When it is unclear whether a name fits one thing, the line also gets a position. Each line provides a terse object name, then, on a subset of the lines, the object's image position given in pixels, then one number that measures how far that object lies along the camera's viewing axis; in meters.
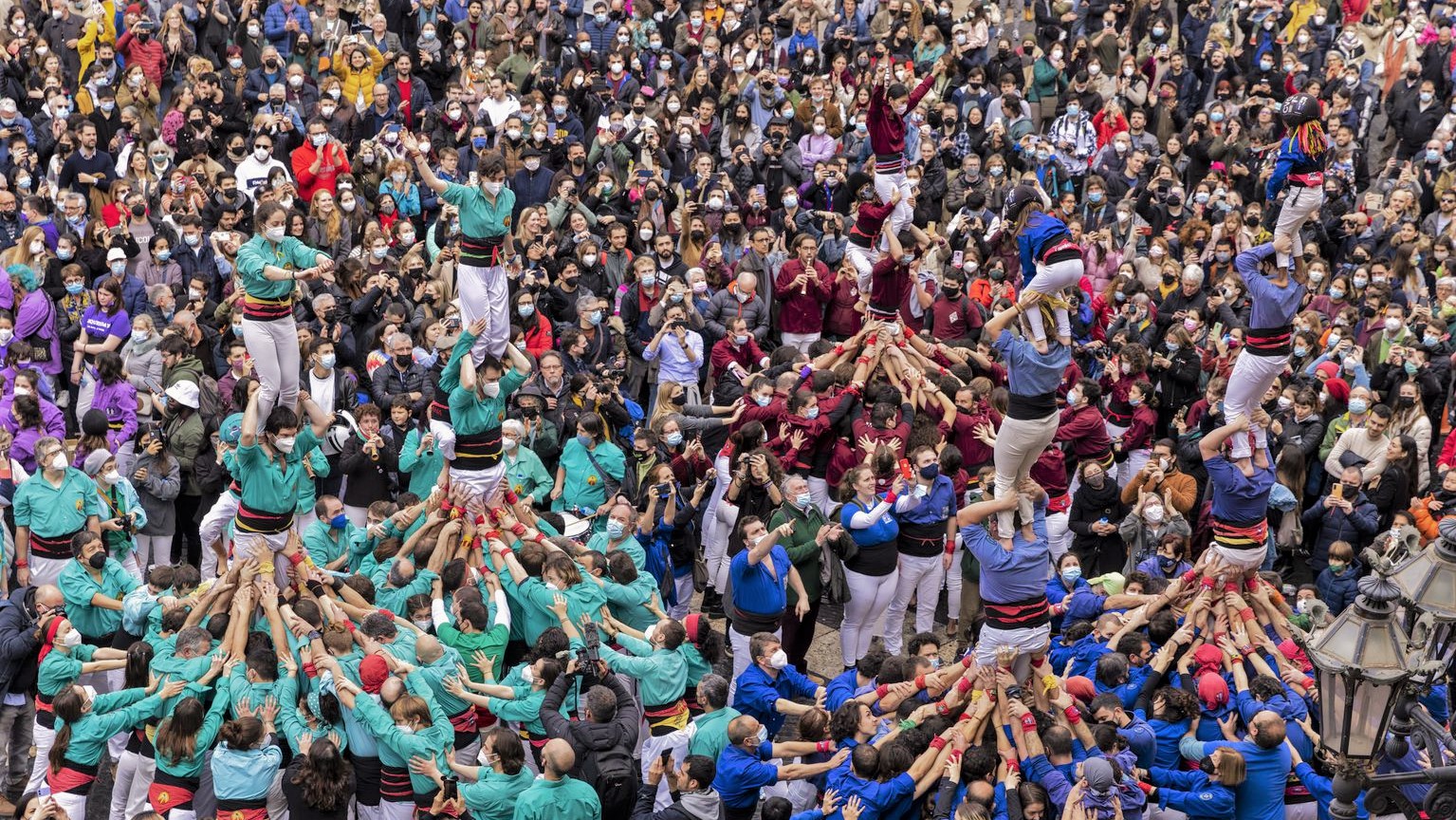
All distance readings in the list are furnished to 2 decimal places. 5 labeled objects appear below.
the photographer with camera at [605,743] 11.02
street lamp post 6.93
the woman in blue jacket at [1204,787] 11.04
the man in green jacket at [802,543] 13.77
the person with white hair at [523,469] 14.77
